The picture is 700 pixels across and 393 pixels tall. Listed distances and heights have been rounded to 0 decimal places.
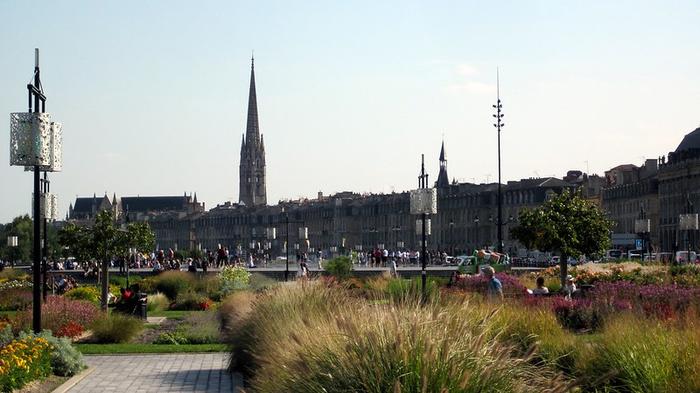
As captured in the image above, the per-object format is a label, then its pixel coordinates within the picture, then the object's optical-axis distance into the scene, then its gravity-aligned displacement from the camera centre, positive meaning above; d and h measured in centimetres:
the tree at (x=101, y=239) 3612 +27
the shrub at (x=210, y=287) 4312 -132
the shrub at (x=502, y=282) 2919 -92
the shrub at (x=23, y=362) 1500 -132
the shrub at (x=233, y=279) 4062 -97
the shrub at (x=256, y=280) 3865 -98
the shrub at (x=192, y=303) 3941 -162
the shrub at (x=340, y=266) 5053 -72
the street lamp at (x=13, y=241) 6359 +44
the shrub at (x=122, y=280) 5259 -125
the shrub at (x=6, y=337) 1923 -127
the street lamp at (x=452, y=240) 15399 +76
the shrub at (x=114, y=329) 2536 -151
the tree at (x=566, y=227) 3888 +55
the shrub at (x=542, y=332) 1441 -99
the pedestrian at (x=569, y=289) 2886 -93
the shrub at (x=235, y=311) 1886 -101
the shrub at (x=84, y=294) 3842 -130
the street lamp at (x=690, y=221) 4831 +88
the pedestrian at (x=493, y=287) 2275 -72
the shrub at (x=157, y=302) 3950 -163
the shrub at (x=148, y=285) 4734 -130
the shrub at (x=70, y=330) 2458 -148
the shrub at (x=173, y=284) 4625 -125
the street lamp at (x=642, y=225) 6222 +97
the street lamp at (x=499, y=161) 5169 +337
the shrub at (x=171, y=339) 2517 -169
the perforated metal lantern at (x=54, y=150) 2000 +149
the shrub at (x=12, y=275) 5295 -113
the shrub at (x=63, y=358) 1839 -149
